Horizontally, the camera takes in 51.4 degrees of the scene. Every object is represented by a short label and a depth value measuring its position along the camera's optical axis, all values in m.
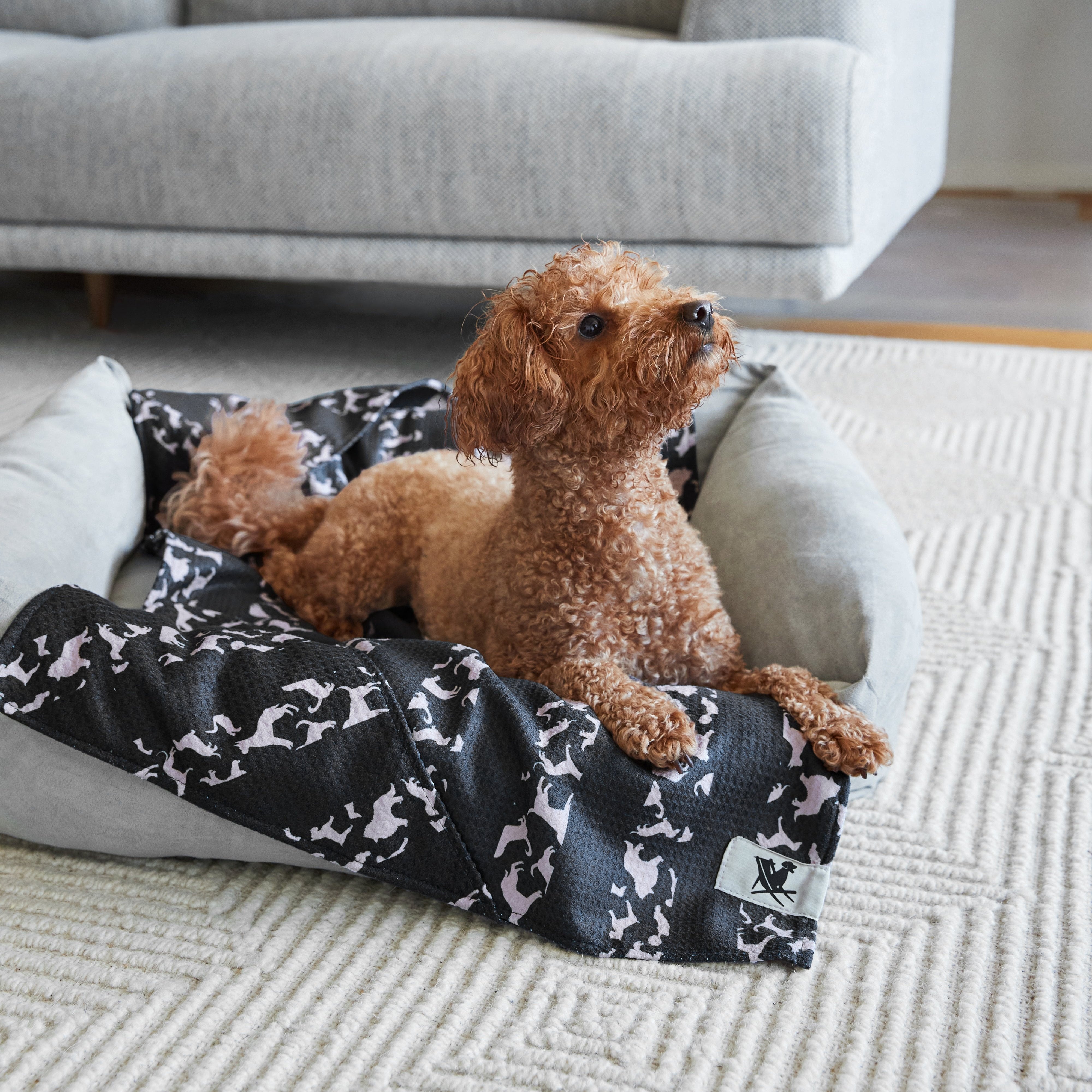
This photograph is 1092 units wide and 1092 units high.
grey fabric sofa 1.94
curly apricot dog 0.97
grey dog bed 0.95
